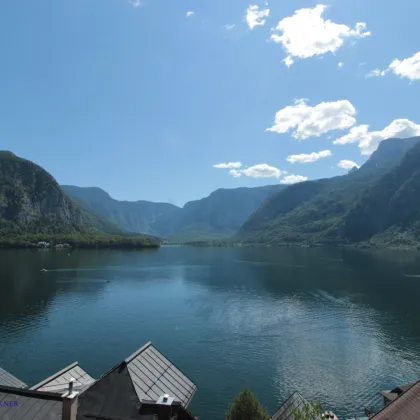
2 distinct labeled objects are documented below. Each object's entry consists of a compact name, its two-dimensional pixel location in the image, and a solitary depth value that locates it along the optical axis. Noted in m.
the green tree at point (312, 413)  20.00
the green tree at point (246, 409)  31.25
